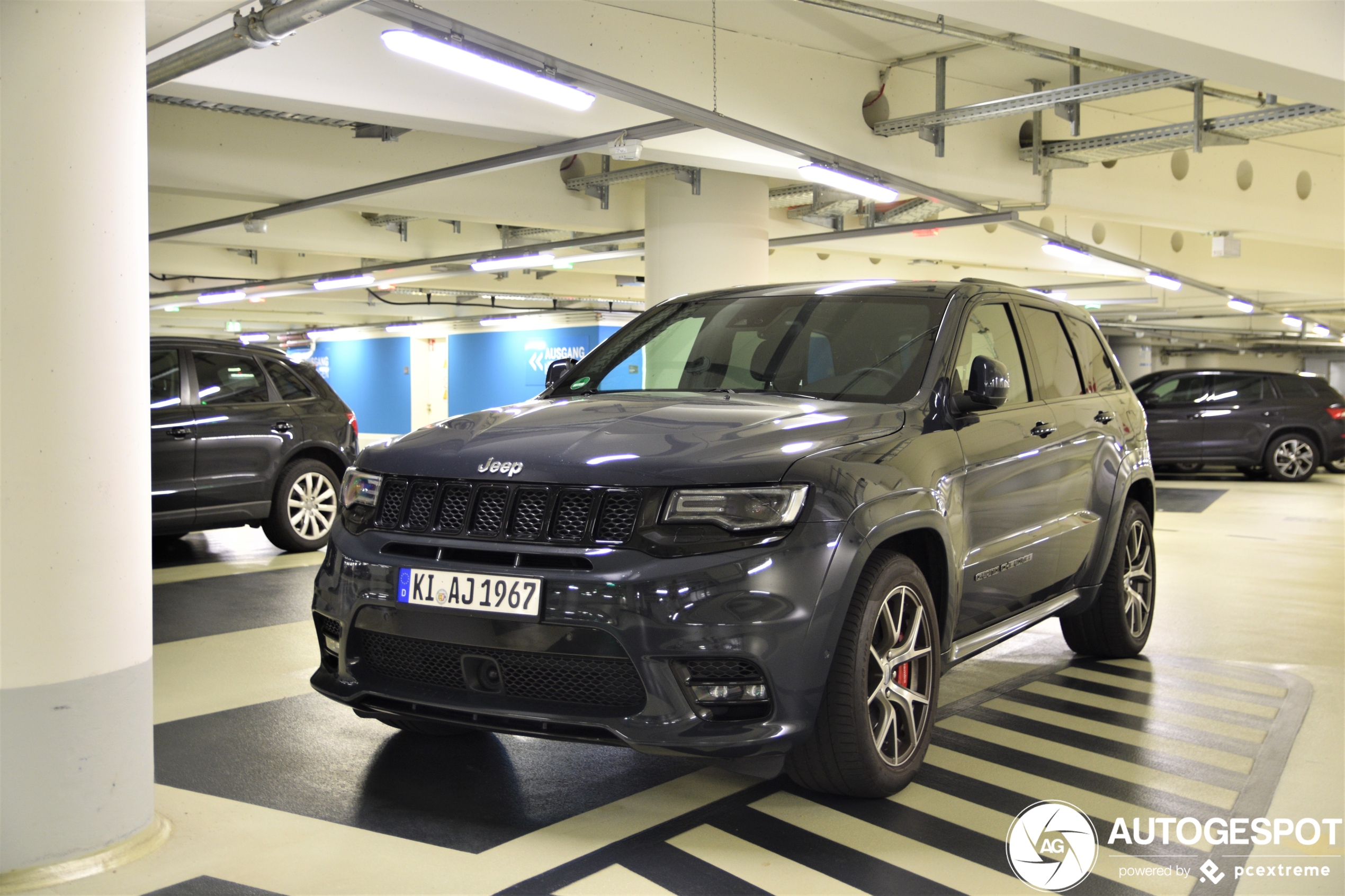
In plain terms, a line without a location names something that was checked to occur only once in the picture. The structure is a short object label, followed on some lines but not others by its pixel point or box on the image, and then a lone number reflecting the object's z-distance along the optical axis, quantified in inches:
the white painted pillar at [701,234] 410.9
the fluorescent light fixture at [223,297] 772.0
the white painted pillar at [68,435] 111.8
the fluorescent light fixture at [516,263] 574.2
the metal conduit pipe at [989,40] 276.5
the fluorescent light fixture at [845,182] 344.5
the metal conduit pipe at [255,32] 183.5
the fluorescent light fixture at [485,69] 217.2
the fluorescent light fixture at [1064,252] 546.9
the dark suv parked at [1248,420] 634.2
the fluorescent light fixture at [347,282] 667.4
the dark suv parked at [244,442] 294.7
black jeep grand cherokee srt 112.5
